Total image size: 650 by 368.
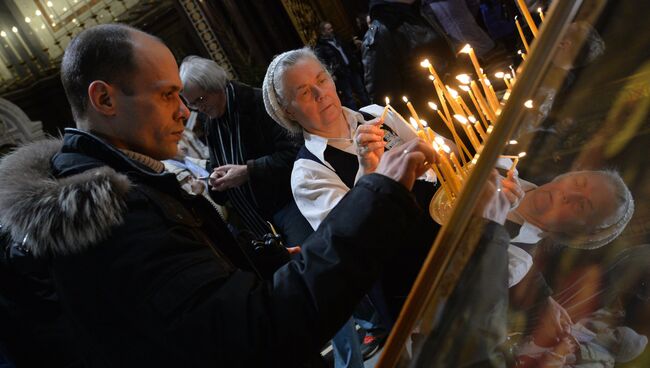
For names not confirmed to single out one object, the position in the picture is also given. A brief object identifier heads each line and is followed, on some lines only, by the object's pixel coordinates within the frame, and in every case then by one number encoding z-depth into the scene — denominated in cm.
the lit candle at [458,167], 128
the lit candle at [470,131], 130
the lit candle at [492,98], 137
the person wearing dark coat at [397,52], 303
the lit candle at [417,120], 134
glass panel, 63
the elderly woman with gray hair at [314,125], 186
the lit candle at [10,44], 959
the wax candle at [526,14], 116
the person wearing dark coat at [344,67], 585
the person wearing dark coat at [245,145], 275
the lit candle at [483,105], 140
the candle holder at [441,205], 135
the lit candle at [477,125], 140
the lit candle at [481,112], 147
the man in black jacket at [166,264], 91
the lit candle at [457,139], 133
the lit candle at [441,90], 139
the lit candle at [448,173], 124
